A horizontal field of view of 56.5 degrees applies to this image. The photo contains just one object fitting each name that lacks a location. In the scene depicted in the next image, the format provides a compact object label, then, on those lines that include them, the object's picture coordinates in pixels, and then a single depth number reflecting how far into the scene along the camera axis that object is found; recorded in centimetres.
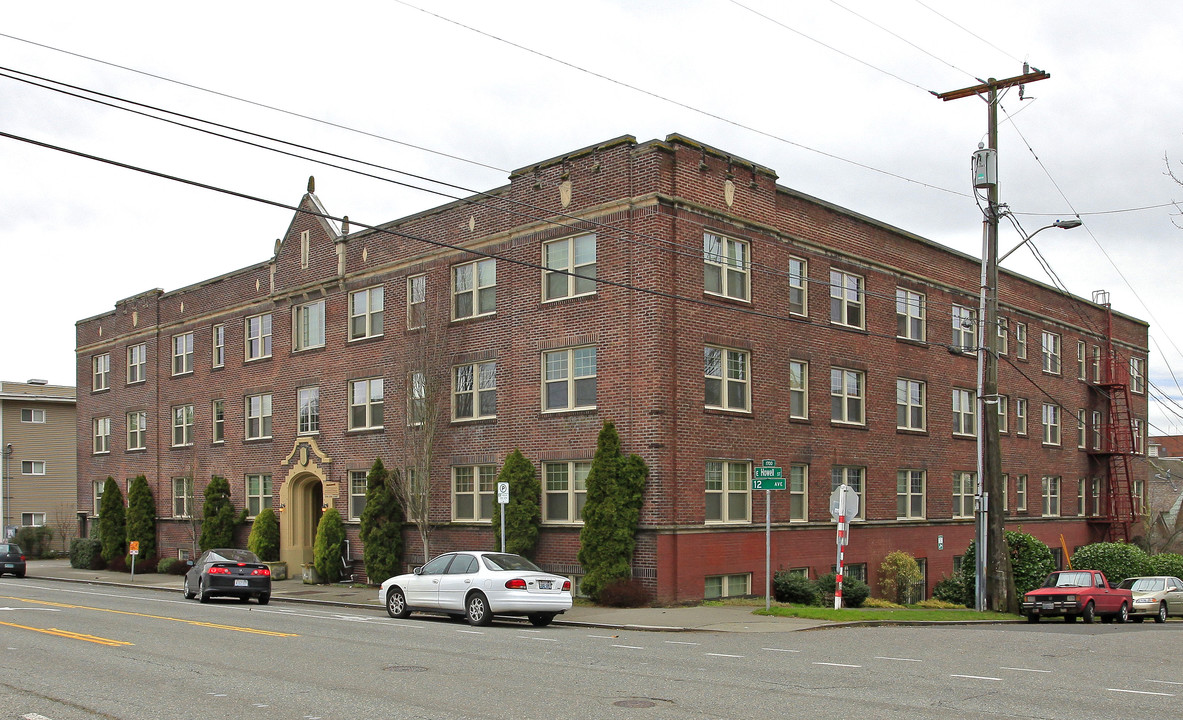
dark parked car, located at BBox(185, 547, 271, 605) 2728
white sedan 2005
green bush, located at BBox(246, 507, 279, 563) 3631
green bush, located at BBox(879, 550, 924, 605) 3144
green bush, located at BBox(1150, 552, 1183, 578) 3897
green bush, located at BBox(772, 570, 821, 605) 2659
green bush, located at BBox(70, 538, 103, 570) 4606
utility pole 2667
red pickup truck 2689
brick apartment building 2550
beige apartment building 5991
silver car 3011
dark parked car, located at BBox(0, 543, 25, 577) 4366
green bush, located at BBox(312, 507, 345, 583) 3297
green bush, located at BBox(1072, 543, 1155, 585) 3797
